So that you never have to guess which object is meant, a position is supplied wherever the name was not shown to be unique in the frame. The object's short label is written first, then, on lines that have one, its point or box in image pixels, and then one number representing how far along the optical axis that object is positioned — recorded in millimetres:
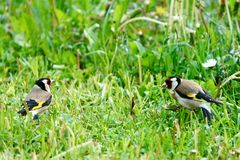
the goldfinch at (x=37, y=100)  9586
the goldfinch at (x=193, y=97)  9680
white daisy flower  10797
